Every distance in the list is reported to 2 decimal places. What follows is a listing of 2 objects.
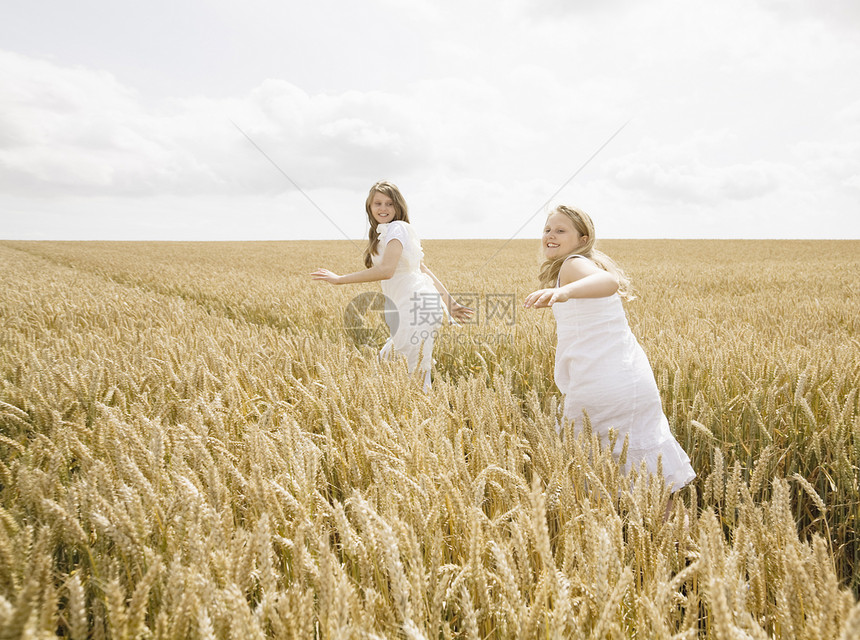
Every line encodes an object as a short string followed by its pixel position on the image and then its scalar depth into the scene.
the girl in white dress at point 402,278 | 3.39
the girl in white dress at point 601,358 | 2.16
